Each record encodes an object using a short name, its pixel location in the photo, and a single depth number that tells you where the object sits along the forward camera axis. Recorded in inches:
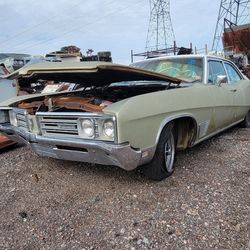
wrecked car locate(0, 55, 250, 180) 81.8
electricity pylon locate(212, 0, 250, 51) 906.6
